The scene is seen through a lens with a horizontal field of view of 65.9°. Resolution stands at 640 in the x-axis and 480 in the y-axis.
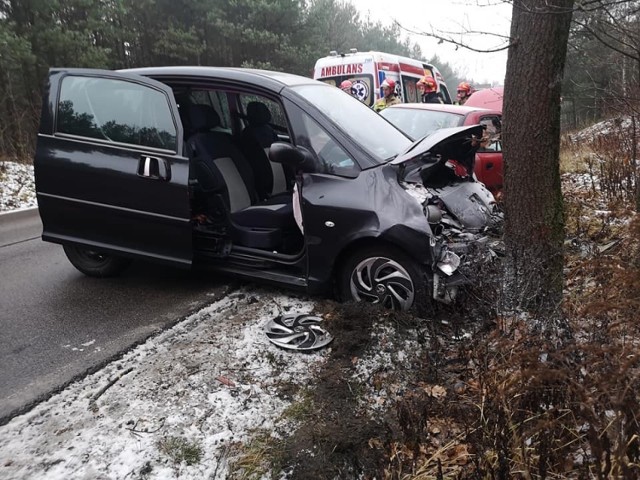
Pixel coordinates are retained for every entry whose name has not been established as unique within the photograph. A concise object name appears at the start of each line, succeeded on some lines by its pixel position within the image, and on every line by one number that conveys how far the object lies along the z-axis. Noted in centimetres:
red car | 681
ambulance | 1050
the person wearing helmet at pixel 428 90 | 1076
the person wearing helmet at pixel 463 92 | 1161
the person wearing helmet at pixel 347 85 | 1066
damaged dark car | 354
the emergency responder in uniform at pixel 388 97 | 957
